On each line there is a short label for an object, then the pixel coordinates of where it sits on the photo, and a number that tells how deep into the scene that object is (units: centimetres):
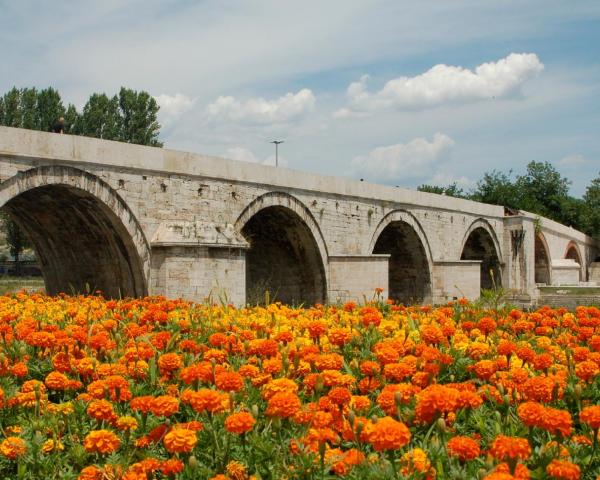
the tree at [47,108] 3688
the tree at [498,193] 5097
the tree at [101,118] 3788
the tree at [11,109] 3597
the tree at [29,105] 3647
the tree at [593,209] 5012
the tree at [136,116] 3944
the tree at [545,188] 5400
